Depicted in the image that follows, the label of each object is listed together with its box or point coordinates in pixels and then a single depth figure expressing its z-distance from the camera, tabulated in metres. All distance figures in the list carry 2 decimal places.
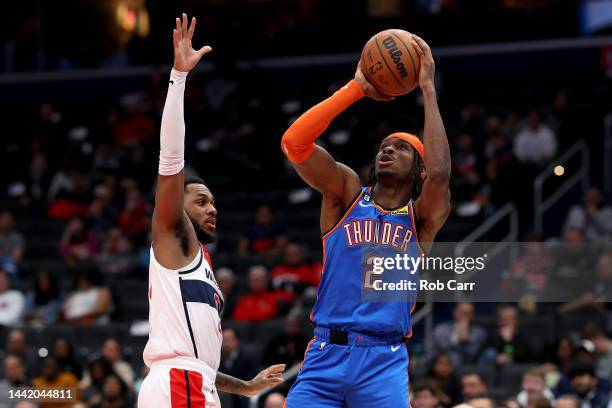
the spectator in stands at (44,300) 14.97
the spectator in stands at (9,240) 16.58
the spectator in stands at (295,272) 14.06
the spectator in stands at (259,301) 13.78
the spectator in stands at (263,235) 15.62
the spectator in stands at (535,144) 15.91
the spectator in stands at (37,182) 18.88
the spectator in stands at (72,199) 17.95
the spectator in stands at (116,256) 15.63
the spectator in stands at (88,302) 14.55
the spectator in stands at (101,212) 17.14
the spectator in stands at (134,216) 16.47
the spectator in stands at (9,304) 14.87
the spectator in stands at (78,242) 16.53
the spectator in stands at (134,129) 19.41
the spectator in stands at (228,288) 13.65
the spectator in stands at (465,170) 15.80
